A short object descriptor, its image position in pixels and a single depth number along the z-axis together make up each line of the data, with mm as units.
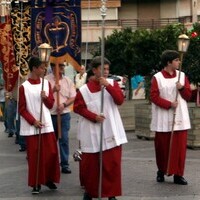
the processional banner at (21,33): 13398
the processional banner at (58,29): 10750
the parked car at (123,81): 22812
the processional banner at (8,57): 14209
